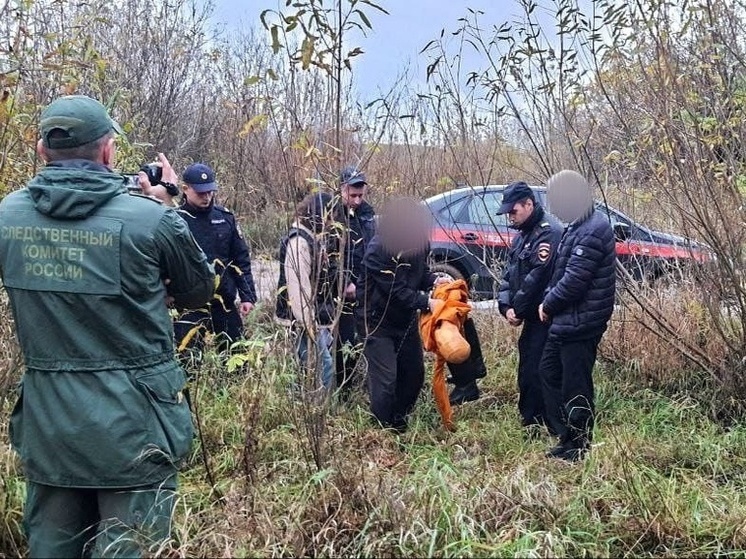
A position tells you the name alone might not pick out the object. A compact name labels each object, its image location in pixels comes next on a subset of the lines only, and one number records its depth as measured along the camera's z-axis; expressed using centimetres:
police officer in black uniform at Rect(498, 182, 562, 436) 445
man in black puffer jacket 405
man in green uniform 207
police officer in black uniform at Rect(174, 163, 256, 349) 490
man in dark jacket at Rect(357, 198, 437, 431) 432
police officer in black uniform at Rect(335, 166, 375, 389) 357
